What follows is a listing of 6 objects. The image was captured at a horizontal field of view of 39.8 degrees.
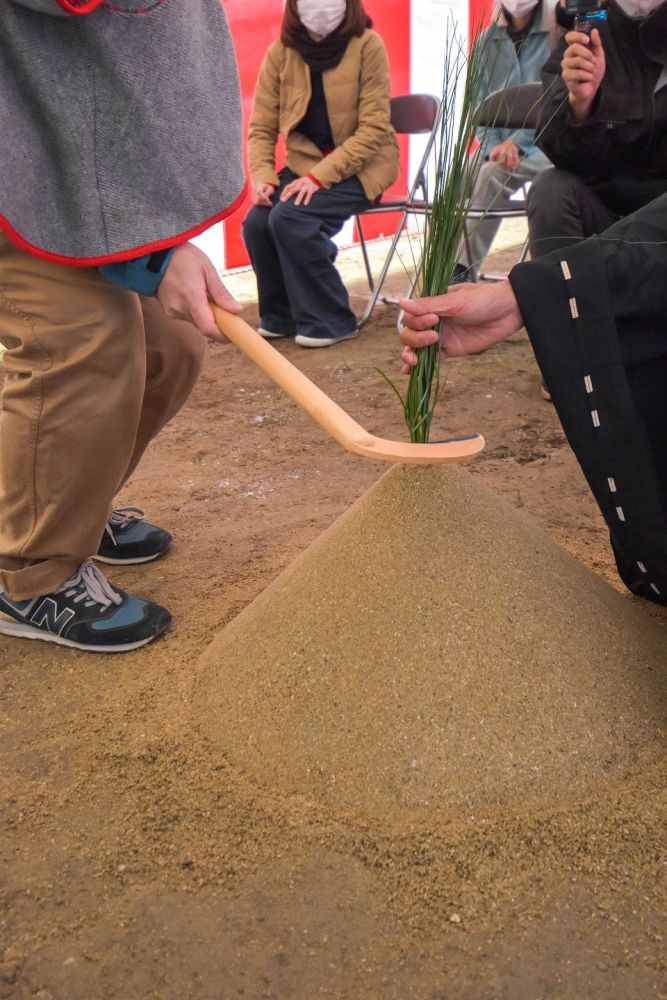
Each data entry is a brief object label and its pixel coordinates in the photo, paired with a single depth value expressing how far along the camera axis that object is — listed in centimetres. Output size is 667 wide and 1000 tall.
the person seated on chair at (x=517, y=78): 383
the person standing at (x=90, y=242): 143
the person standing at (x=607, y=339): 143
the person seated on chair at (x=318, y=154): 399
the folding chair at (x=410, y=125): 417
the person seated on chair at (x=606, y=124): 254
